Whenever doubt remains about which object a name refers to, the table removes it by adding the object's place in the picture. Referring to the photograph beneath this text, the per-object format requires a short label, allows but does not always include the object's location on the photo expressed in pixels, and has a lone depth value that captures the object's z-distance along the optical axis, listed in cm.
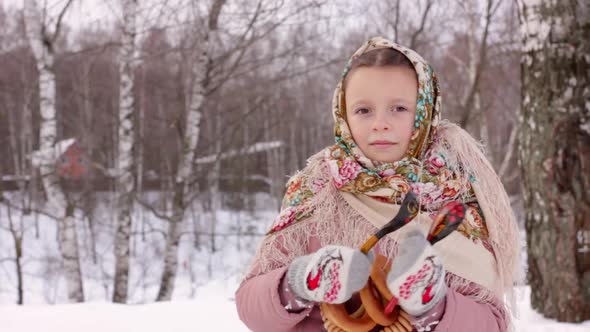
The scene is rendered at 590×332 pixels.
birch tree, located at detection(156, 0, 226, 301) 660
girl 121
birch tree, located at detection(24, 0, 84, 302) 617
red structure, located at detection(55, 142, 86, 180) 1534
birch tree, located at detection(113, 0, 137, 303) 645
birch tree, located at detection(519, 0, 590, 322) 327
